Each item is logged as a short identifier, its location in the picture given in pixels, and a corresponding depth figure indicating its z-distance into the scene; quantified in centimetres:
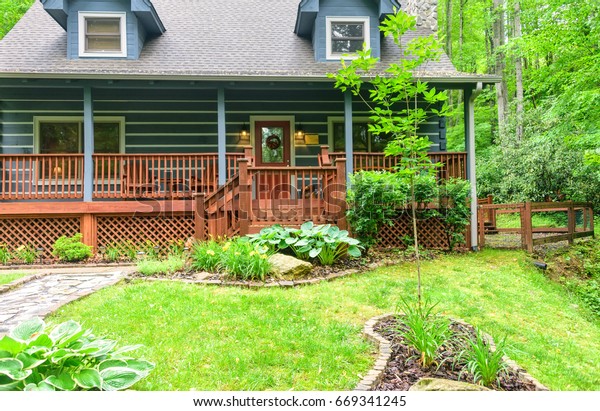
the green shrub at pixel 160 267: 626
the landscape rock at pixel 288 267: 576
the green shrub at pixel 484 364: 295
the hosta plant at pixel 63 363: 251
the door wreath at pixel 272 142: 1091
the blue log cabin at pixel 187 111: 822
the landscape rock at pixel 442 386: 273
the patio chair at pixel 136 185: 851
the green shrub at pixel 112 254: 803
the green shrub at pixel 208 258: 625
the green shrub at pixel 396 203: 727
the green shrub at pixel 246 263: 567
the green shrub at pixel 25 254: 788
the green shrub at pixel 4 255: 786
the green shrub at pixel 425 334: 323
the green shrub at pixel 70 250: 787
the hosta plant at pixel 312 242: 648
